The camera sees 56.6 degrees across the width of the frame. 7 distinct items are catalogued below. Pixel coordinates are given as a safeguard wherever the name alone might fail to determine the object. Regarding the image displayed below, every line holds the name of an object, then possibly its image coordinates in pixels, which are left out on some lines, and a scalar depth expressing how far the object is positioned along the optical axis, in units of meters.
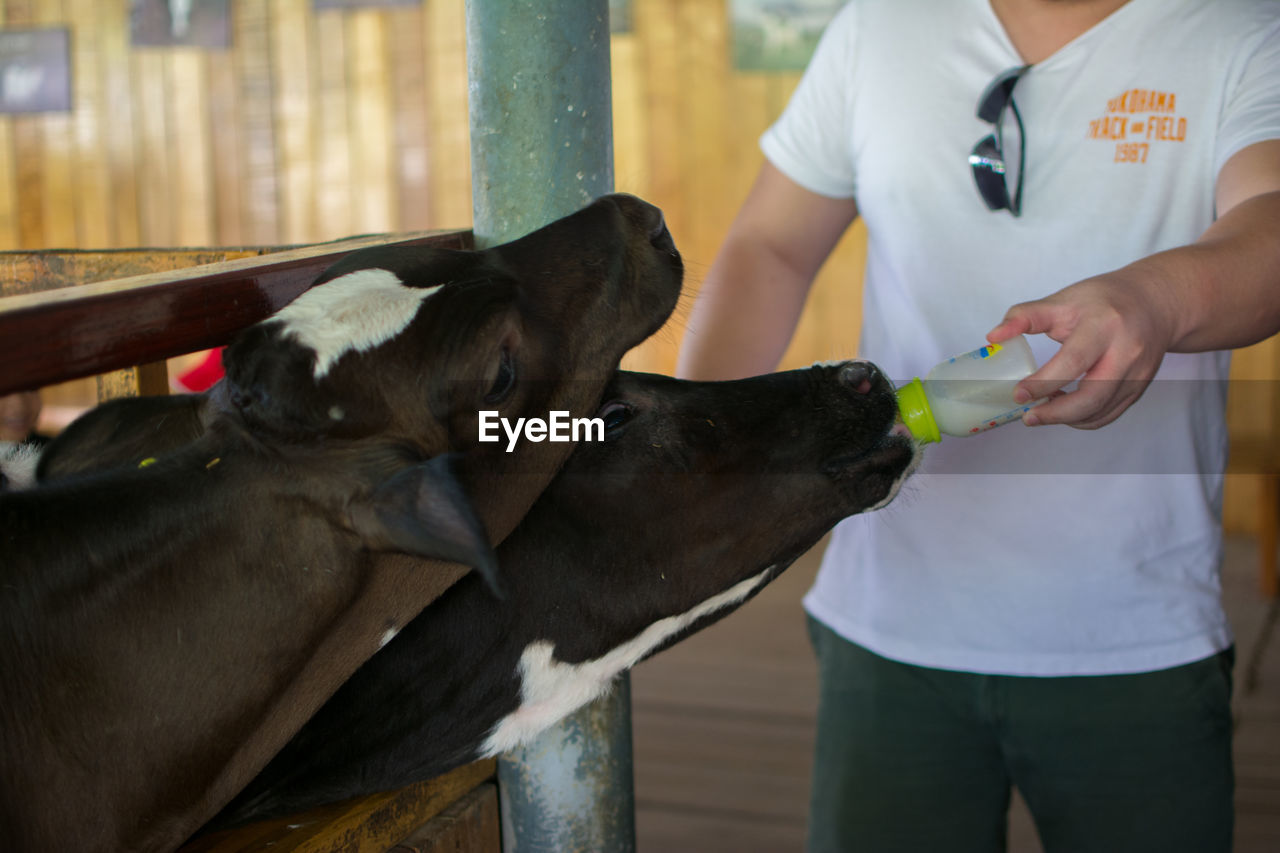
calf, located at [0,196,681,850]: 0.81
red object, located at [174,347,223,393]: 1.46
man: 1.33
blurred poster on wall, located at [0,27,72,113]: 5.85
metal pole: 1.12
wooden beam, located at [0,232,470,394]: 0.76
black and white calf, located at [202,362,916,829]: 1.04
